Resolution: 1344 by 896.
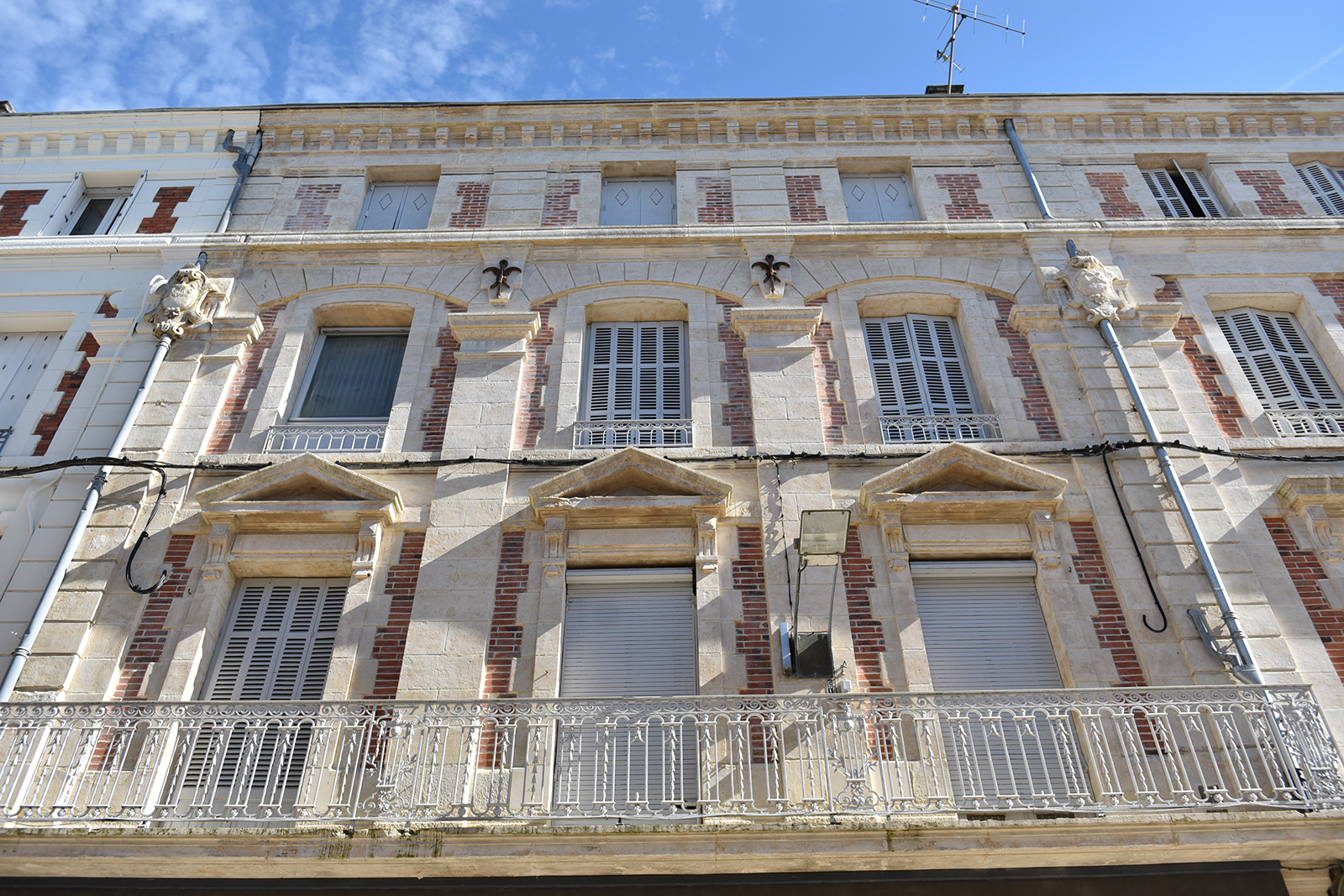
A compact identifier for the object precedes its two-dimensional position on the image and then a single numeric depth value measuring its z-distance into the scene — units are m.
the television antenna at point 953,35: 15.41
